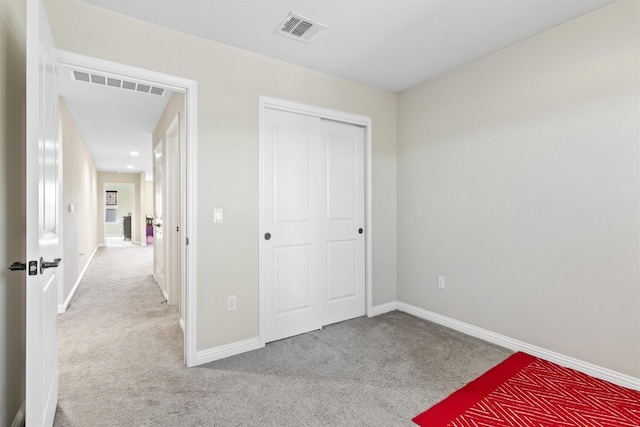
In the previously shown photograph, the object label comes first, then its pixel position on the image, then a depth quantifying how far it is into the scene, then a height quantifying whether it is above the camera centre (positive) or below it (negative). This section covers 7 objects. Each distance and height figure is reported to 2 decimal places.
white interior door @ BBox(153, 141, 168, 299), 4.43 -0.07
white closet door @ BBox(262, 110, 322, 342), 2.93 -0.13
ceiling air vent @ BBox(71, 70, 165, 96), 2.82 +1.19
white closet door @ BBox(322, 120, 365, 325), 3.34 -0.12
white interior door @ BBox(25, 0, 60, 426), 1.32 -0.04
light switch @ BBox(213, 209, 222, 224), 2.58 -0.04
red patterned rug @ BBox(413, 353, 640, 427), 1.79 -1.18
